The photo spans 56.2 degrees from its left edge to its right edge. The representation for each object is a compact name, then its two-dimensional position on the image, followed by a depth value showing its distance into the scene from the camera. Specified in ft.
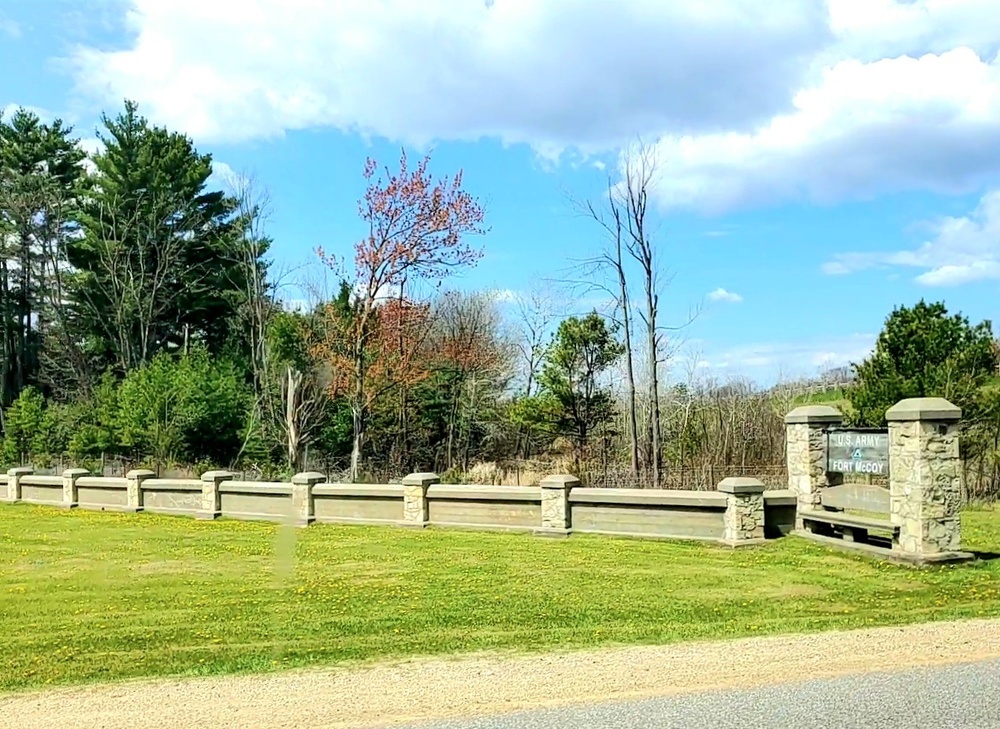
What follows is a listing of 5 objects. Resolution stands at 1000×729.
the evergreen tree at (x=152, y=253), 141.18
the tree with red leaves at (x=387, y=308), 99.25
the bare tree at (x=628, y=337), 86.58
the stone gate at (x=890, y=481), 39.40
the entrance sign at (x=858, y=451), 42.80
